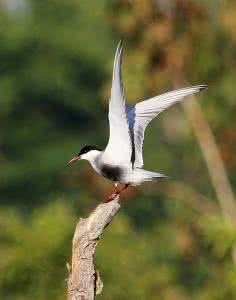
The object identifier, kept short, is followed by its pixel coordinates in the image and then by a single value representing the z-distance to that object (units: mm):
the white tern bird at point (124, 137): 18734
